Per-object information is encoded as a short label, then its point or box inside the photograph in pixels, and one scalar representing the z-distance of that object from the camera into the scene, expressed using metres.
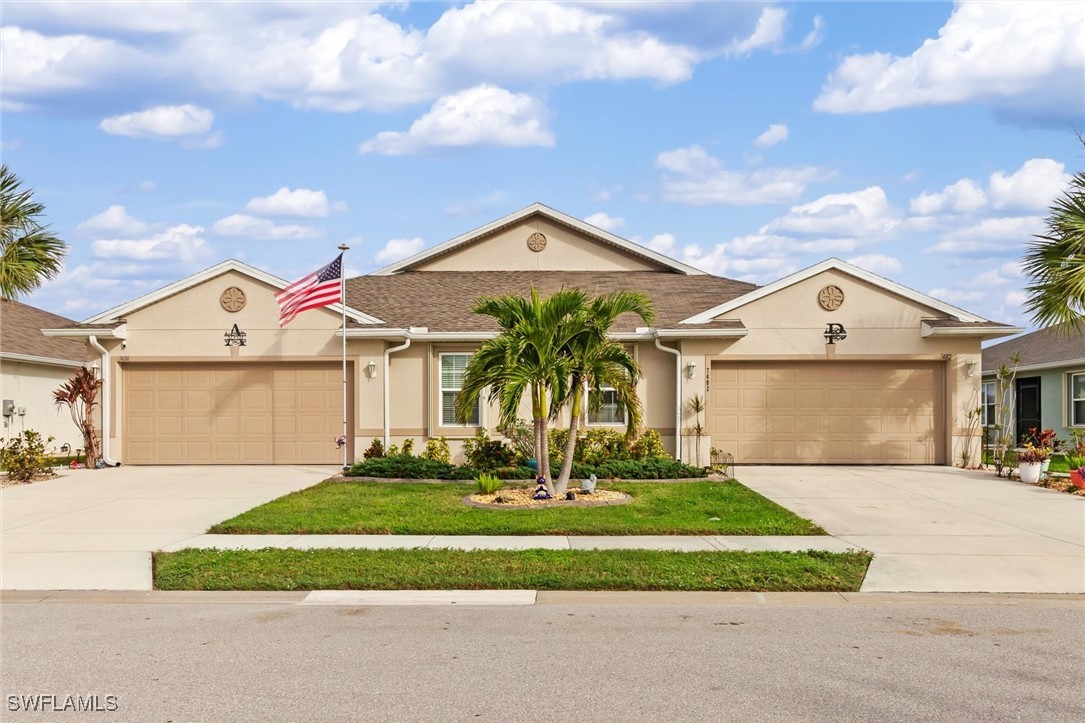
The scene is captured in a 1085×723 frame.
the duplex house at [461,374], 18.55
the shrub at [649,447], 17.62
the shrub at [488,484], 13.62
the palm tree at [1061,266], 15.74
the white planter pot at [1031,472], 16.31
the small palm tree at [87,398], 18.45
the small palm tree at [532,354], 13.16
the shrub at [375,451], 17.92
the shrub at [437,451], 18.08
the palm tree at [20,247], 17.64
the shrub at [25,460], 16.69
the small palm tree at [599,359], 13.43
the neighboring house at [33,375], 22.30
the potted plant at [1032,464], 16.33
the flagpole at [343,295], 17.91
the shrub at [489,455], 16.75
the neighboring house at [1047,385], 23.16
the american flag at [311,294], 17.66
